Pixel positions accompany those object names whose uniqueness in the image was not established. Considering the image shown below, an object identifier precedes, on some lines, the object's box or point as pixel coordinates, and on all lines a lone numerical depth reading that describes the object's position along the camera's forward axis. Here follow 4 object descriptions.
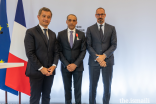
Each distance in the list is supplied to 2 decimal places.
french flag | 2.54
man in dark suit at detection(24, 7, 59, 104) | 1.88
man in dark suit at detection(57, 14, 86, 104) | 2.28
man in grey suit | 2.38
